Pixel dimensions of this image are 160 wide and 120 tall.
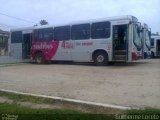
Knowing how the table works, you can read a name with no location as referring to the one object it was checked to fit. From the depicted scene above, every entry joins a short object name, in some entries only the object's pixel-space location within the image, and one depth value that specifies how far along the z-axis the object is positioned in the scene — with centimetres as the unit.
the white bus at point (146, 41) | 1050
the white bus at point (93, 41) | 957
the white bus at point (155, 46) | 1667
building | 3025
